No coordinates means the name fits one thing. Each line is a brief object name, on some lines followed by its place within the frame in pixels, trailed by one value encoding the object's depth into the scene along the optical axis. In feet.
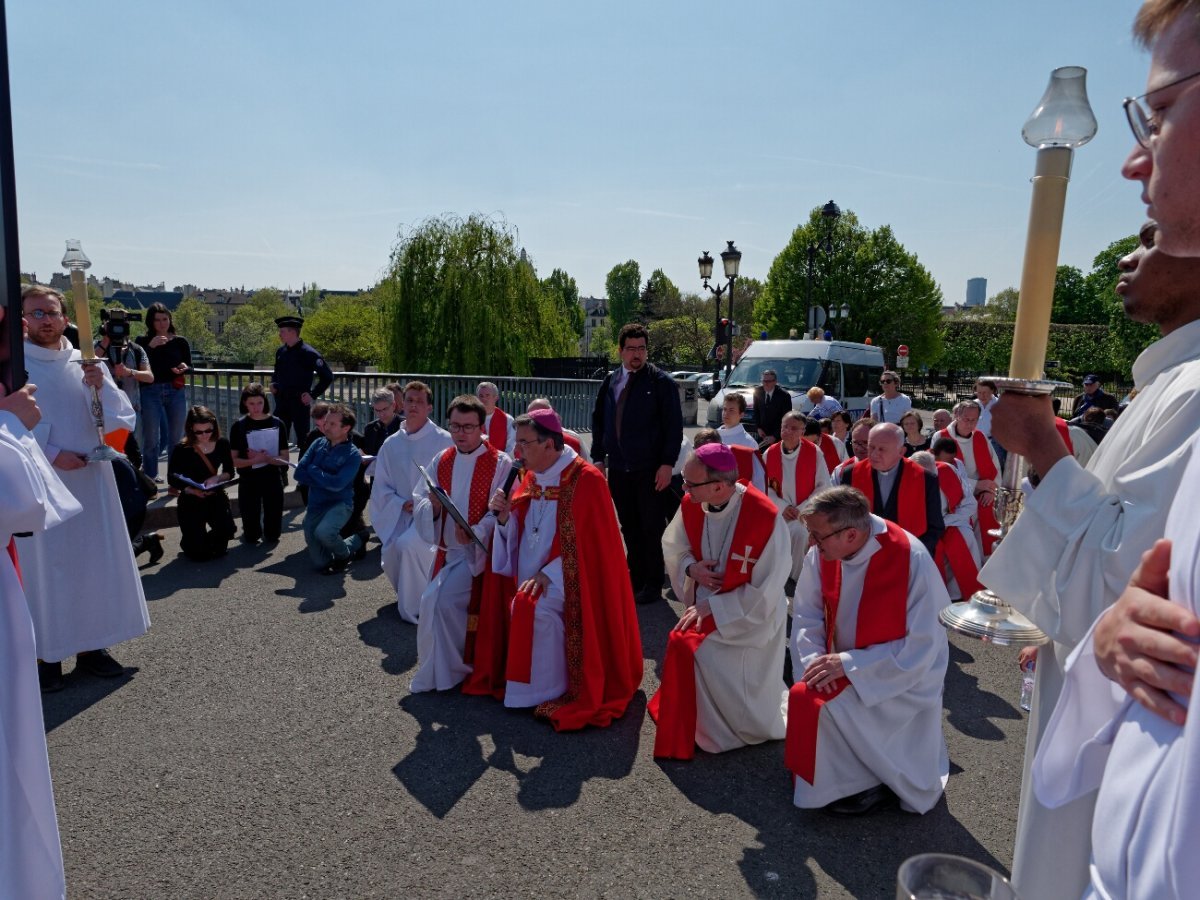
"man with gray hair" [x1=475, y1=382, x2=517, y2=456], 27.63
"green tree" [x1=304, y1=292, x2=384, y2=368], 144.99
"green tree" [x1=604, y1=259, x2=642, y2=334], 311.47
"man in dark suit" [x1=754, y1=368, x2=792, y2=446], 37.66
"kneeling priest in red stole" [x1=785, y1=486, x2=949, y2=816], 11.78
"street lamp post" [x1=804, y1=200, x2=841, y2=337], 74.43
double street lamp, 65.00
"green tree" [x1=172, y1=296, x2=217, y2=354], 246.68
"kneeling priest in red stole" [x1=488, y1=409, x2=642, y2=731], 15.33
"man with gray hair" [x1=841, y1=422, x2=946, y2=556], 18.40
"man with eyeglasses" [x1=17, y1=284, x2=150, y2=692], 15.23
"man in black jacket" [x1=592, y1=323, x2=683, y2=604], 23.11
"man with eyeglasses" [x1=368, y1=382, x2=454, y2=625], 22.00
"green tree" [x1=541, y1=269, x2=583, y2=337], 253.44
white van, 55.36
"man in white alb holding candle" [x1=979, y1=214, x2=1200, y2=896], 4.41
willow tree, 68.74
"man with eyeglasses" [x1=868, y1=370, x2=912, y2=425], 38.04
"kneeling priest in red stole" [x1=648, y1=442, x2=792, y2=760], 13.80
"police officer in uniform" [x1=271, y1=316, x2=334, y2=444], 33.17
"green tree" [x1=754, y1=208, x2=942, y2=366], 138.72
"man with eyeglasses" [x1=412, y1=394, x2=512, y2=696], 16.26
